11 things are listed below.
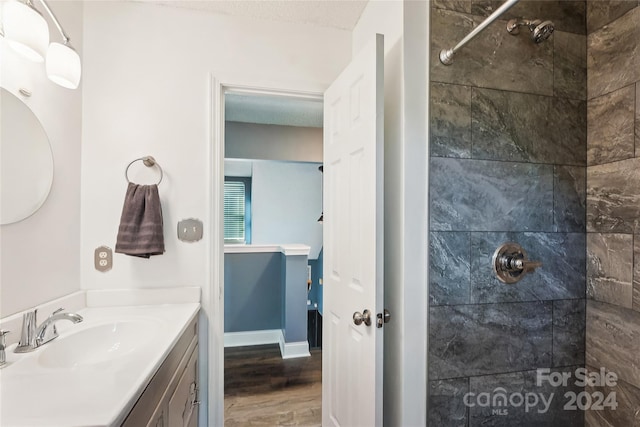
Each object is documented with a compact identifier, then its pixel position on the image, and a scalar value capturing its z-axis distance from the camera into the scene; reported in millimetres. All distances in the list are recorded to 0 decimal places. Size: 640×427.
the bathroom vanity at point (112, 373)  690
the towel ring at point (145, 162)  1609
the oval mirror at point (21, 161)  1067
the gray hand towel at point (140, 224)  1523
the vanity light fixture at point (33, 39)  932
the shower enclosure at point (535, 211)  1271
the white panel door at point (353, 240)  1214
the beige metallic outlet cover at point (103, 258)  1584
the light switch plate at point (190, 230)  1672
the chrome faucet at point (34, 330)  1034
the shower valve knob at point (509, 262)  1306
